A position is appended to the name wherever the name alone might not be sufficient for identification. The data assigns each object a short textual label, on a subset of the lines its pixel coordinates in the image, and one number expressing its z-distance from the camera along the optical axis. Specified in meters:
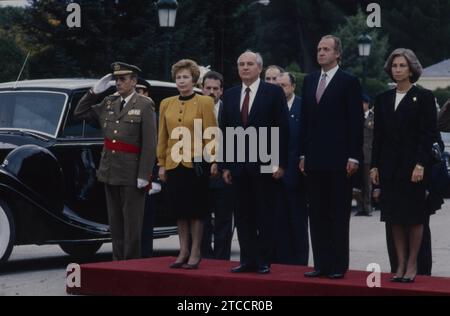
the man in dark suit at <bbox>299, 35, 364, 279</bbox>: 9.08
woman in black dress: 8.88
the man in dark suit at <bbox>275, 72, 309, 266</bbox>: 11.46
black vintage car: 11.84
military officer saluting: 10.68
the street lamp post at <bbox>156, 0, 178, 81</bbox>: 22.95
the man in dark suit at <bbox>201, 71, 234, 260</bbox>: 11.61
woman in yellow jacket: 9.80
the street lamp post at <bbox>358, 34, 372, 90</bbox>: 32.25
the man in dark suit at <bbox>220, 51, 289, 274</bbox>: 9.39
